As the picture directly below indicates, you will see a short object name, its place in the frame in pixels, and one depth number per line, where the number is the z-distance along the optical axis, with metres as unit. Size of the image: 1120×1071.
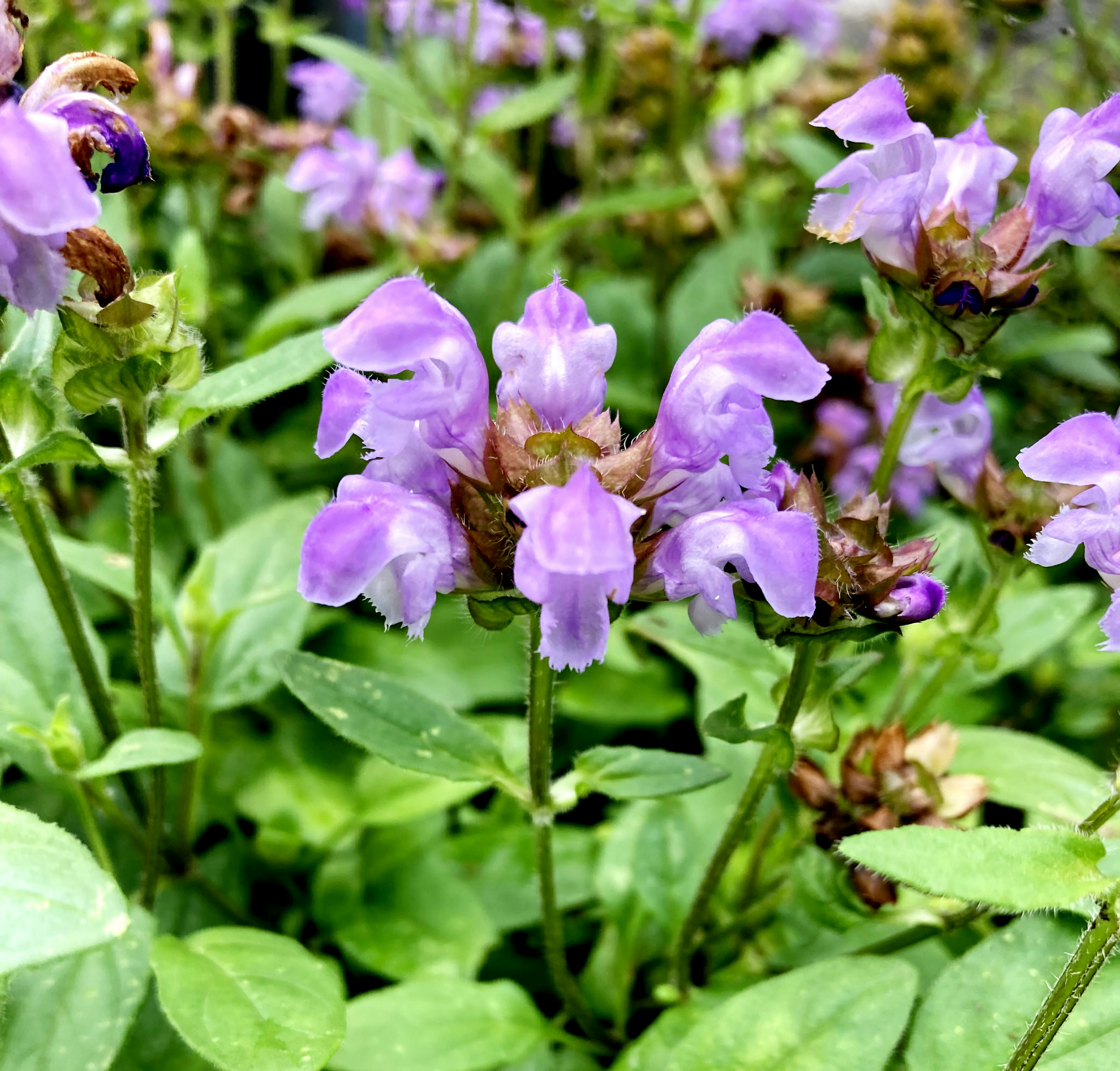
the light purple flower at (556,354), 0.17
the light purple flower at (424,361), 0.16
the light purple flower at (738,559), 0.16
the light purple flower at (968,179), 0.19
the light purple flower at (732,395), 0.16
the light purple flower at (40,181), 0.15
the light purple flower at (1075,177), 0.18
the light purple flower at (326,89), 0.45
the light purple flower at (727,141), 0.54
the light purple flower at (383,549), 0.16
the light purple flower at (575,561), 0.15
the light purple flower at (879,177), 0.17
